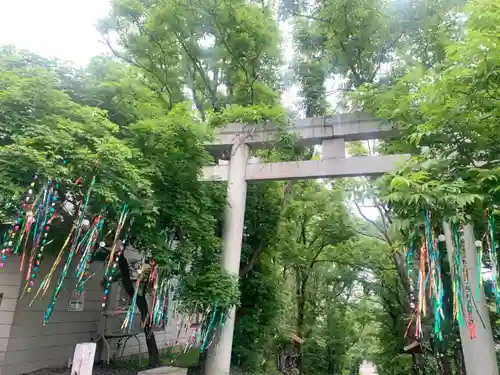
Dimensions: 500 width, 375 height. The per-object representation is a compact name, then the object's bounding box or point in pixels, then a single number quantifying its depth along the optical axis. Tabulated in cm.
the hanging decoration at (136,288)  531
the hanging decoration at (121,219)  477
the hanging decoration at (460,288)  400
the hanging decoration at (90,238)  469
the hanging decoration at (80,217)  430
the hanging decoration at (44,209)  421
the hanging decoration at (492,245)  373
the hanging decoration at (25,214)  411
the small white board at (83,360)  294
